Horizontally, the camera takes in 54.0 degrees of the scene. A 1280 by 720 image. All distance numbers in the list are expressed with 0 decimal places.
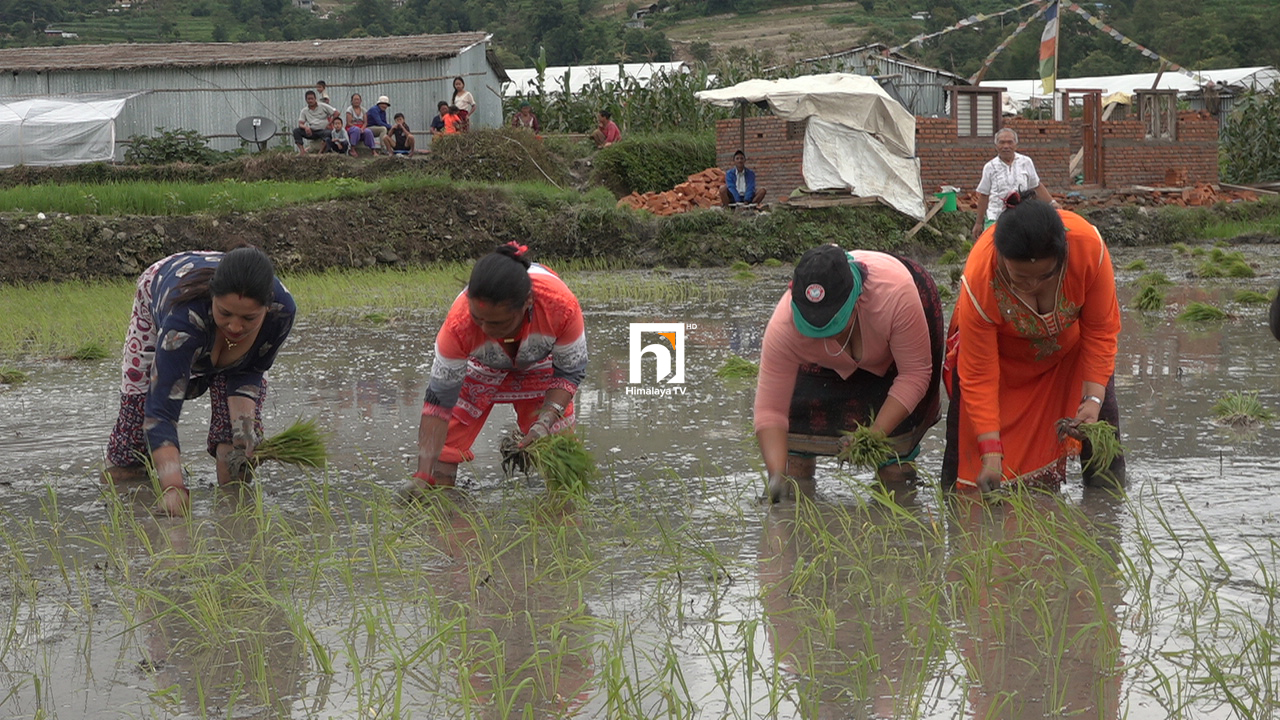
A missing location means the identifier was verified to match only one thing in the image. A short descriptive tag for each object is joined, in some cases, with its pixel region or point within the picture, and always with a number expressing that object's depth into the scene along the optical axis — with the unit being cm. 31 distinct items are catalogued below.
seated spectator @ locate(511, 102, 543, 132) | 2087
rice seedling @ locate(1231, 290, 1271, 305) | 930
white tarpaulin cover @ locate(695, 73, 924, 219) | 1627
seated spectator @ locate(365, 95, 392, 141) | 1964
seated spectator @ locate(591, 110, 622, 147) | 2038
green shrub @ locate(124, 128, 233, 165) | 1942
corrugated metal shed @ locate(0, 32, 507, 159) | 2145
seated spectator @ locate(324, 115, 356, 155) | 1883
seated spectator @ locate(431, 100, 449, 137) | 1988
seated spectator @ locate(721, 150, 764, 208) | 1627
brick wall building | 1725
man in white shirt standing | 971
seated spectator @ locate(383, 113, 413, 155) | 1927
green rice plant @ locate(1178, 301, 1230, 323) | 846
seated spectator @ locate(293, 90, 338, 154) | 1919
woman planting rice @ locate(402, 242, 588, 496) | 420
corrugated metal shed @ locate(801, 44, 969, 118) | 3118
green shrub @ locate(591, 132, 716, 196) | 1884
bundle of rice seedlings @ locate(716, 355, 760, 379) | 689
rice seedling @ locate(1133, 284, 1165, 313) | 903
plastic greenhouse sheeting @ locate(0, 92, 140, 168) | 1984
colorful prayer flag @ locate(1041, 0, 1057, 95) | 1986
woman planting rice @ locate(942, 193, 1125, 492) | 368
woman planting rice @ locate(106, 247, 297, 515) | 398
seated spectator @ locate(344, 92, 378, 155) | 1900
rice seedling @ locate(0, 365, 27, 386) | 715
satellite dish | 2019
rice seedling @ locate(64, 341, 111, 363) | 793
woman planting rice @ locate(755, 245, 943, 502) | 391
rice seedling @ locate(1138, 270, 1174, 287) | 1029
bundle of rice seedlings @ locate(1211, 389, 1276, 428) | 528
